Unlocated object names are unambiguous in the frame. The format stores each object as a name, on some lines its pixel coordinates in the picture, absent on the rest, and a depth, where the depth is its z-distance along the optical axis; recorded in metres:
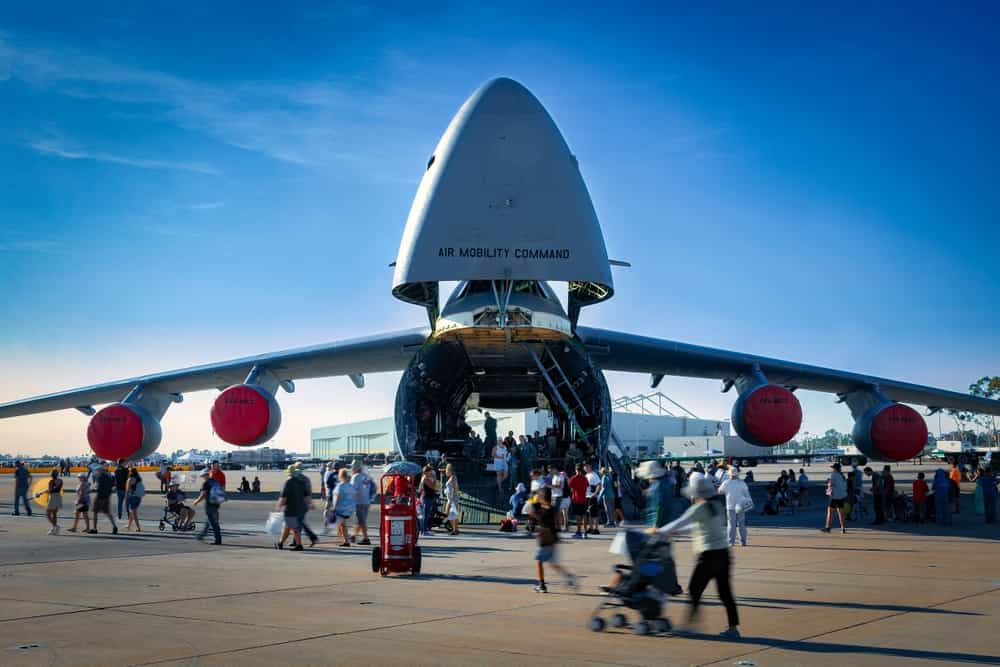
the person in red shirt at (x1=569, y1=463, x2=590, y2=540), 15.16
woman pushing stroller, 6.68
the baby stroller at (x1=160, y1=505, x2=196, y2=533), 16.30
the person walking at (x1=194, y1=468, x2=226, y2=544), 13.41
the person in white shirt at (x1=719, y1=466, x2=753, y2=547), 13.15
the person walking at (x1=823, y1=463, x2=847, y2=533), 15.49
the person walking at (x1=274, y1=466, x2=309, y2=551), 12.42
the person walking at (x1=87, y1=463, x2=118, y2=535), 15.24
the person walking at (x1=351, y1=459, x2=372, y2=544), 13.97
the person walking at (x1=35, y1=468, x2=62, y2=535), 15.41
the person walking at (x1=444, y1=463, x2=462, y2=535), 15.56
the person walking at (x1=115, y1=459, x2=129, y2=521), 18.94
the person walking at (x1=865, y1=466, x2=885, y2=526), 18.14
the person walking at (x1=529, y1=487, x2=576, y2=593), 8.34
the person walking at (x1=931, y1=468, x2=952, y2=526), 17.53
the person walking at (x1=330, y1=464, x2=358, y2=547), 13.65
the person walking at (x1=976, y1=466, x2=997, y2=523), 18.44
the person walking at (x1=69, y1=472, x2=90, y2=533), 15.55
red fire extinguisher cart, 10.08
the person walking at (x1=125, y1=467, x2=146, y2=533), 16.09
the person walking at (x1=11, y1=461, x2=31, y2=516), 20.02
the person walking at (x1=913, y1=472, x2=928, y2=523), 18.42
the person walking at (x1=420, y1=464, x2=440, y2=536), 15.27
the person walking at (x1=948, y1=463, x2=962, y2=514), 20.43
